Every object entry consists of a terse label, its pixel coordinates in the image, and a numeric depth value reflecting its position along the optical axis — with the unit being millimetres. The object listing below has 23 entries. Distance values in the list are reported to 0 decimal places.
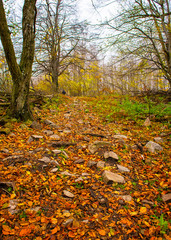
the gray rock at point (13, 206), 1581
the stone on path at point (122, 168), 2700
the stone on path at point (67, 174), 2428
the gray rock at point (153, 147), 3443
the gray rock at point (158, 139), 3892
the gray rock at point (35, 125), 4169
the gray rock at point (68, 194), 1985
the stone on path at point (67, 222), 1537
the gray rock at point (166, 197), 1997
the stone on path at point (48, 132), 4010
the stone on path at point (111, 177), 2324
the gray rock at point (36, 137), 3511
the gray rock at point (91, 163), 2798
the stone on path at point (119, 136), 4123
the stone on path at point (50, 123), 4591
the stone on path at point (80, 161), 2877
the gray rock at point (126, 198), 2037
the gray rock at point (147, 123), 4991
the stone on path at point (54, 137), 3739
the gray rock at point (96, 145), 3371
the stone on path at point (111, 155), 3021
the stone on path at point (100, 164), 2777
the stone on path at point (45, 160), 2634
